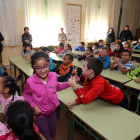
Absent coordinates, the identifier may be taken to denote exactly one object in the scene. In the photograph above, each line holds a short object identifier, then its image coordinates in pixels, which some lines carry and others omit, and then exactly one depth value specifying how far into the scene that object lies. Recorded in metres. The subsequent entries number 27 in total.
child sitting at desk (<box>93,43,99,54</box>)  5.03
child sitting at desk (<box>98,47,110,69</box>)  3.02
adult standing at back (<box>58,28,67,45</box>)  6.38
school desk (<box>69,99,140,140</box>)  1.12
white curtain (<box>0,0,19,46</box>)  4.93
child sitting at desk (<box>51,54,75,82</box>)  2.27
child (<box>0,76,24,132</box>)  1.33
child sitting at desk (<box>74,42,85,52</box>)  5.36
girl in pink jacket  1.22
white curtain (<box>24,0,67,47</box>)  5.54
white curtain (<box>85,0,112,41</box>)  7.45
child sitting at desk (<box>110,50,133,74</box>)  2.59
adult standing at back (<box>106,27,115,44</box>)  7.99
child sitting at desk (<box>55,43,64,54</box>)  4.78
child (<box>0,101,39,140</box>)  0.77
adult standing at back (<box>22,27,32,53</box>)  5.31
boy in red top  1.38
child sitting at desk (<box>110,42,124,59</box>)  3.93
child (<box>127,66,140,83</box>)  2.38
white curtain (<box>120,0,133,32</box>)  8.91
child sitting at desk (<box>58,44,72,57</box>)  4.10
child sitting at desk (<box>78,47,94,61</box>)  3.75
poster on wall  6.81
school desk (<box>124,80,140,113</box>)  1.99
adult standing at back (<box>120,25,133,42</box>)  7.98
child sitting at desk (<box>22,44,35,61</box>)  3.67
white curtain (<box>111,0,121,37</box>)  8.23
